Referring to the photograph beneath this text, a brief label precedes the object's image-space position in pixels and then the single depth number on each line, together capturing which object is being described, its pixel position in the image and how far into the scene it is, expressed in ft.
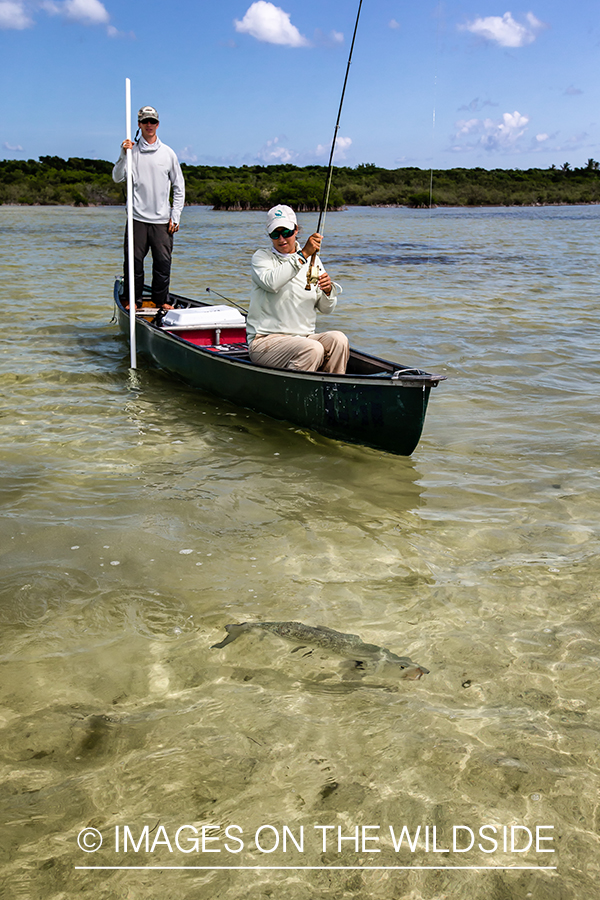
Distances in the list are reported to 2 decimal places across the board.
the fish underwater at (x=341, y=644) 10.43
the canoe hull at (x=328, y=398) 18.21
